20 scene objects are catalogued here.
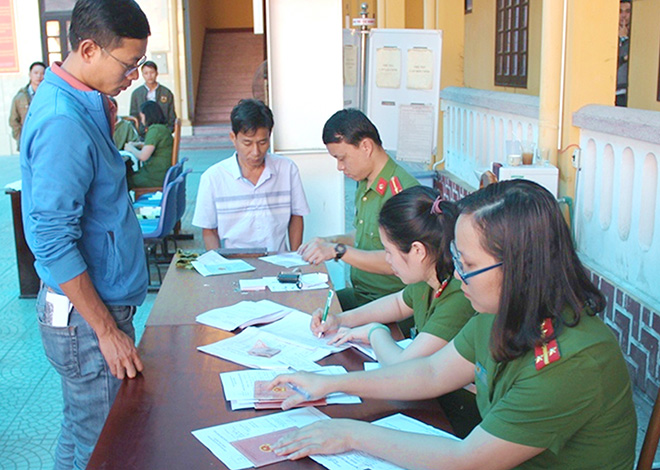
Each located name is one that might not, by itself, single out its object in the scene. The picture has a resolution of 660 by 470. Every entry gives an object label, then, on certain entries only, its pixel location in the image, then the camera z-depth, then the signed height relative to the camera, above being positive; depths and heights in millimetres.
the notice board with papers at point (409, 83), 5988 -20
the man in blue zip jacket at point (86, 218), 1874 -342
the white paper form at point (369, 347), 2160 -779
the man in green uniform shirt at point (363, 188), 3062 -451
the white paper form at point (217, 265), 3066 -757
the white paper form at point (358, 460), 1515 -770
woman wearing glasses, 1406 -537
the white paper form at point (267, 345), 2054 -766
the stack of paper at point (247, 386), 1812 -764
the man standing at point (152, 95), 9188 -128
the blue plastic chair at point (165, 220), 5148 -938
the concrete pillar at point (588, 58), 3730 +97
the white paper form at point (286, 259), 3230 -772
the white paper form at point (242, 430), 1550 -763
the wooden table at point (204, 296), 2555 -772
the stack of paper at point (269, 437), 1526 -764
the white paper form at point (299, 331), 2223 -768
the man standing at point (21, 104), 10086 -232
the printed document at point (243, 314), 2416 -764
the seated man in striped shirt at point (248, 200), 3697 -580
